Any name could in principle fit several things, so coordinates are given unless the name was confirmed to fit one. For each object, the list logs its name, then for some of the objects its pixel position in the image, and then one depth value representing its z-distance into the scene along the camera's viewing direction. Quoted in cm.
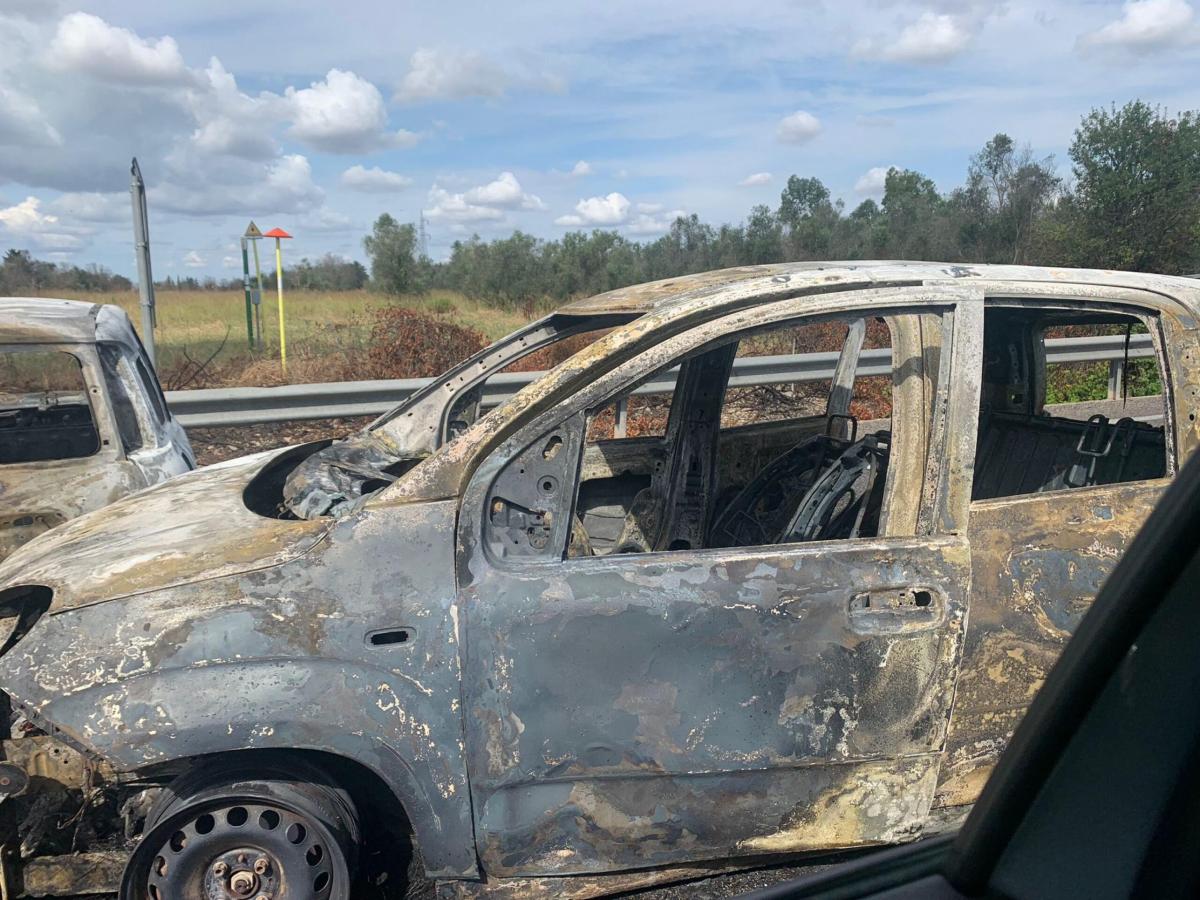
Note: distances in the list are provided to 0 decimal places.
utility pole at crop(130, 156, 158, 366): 673
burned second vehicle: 400
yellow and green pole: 1217
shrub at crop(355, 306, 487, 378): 1102
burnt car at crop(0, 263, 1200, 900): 231
